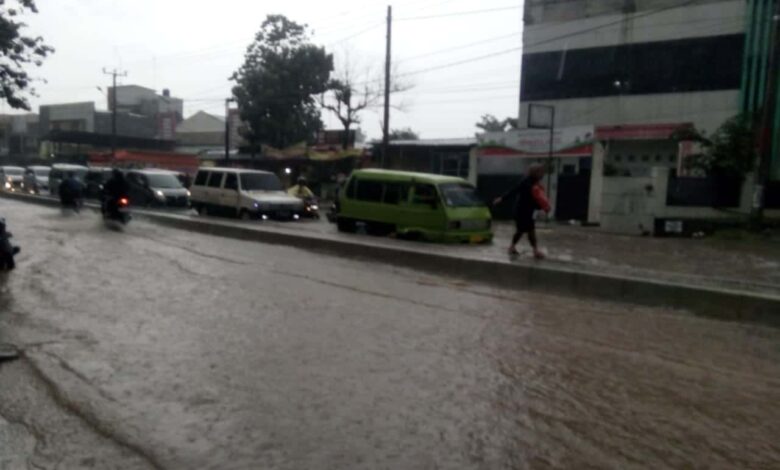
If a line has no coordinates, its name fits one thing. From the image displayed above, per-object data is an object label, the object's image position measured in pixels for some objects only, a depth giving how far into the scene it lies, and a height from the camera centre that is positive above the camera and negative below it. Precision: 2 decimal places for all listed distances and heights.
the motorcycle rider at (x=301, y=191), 27.11 -0.64
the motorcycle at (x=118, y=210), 22.09 -1.30
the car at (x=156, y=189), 28.91 -0.89
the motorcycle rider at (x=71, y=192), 26.52 -1.03
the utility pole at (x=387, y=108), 31.25 +2.60
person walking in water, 13.47 -0.28
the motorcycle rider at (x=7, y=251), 12.03 -1.40
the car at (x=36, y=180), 40.66 -1.09
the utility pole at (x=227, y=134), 45.69 +1.84
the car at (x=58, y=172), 36.31 -0.59
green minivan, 17.50 -0.61
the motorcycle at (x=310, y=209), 25.89 -1.14
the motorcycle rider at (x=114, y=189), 22.05 -0.73
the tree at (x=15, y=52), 17.03 +2.25
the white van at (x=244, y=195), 24.14 -0.79
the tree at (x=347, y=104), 45.91 +3.96
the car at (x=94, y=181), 33.99 -0.85
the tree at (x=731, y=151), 24.09 +1.31
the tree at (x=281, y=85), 48.56 +5.05
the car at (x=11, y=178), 42.31 -1.13
